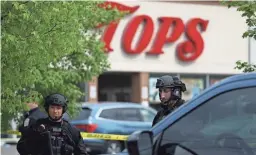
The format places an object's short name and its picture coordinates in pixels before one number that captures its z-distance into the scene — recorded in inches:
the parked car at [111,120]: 1195.3
